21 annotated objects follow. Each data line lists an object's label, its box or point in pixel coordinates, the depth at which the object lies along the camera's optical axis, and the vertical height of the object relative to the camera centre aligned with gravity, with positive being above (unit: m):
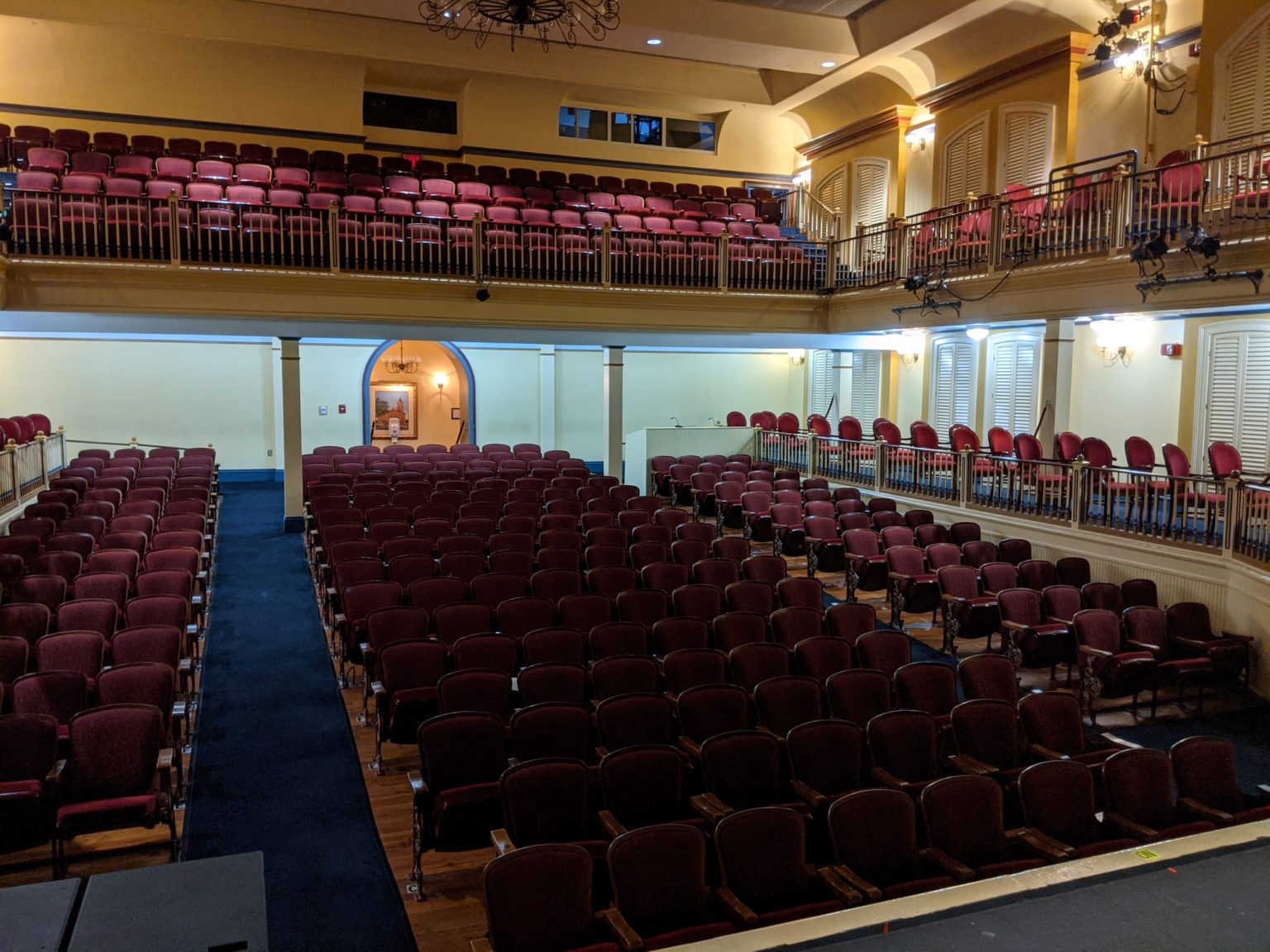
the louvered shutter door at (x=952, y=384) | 16.61 +0.27
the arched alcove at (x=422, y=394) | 20.52 +0.03
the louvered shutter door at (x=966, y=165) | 15.91 +4.14
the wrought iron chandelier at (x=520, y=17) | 10.58 +6.38
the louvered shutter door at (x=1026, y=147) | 14.67 +4.08
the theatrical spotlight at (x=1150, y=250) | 9.98 +1.64
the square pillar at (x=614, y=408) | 16.39 -0.21
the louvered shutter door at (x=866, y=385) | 19.47 +0.29
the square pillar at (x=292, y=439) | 14.66 -0.71
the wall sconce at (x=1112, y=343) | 13.70 +0.86
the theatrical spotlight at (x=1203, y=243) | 9.44 +1.63
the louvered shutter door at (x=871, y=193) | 18.56 +4.20
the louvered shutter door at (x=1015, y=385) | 15.19 +0.24
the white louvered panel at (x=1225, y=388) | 12.30 +0.18
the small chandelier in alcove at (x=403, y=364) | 20.61 +0.68
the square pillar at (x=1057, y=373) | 12.35 +0.36
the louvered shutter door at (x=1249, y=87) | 11.43 +3.96
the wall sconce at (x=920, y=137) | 17.39 +5.00
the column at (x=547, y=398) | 20.81 -0.05
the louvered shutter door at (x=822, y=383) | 21.22 +0.37
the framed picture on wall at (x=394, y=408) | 20.62 -0.30
